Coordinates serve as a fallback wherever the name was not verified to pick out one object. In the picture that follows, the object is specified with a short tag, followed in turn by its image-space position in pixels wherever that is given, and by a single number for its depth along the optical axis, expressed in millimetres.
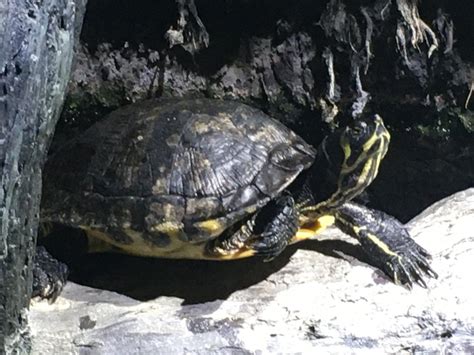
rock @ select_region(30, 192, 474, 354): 2150
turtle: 2400
